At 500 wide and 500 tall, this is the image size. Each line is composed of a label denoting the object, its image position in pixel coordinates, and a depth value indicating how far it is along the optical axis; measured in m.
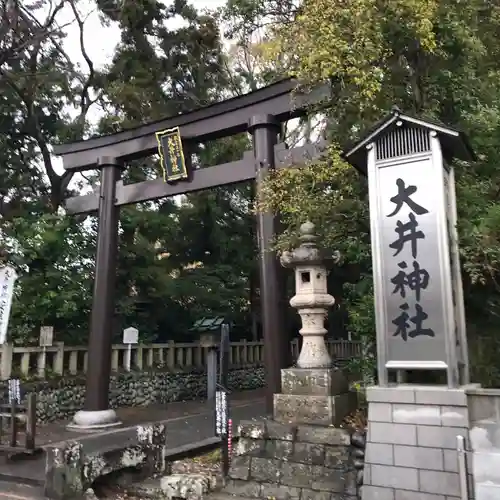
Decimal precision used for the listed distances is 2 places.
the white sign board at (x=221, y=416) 5.95
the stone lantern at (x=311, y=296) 6.13
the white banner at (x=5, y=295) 9.26
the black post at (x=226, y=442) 5.95
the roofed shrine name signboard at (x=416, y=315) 4.61
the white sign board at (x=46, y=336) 11.25
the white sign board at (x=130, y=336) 12.68
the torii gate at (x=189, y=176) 7.49
